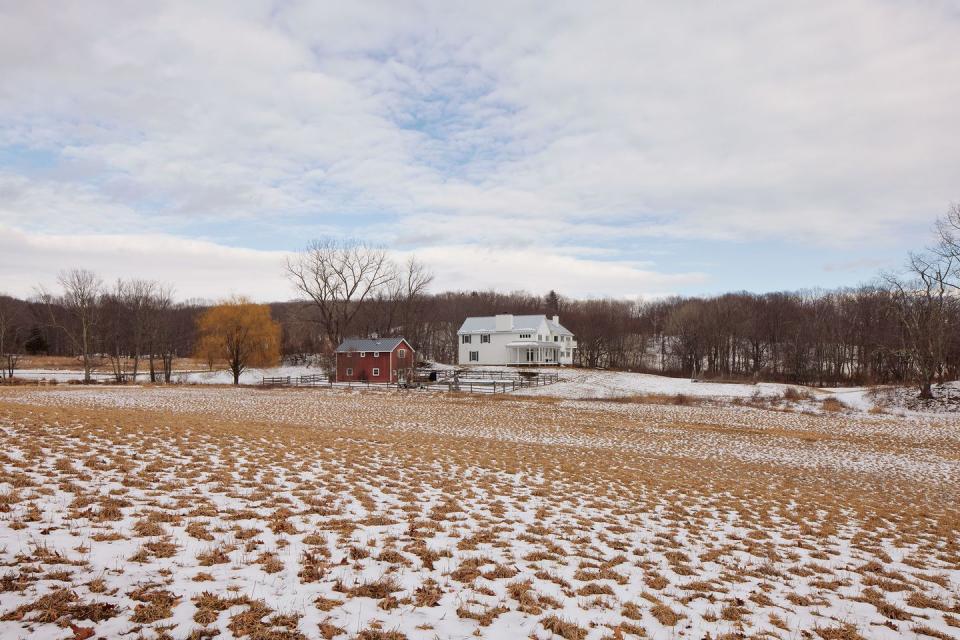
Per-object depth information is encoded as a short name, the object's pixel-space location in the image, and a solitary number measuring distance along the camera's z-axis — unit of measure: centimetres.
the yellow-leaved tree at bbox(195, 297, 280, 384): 5606
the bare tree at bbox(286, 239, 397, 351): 6612
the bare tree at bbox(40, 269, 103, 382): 5367
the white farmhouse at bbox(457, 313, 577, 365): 6962
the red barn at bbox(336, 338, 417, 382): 5506
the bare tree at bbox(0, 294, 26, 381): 5216
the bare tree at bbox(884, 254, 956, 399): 3906
